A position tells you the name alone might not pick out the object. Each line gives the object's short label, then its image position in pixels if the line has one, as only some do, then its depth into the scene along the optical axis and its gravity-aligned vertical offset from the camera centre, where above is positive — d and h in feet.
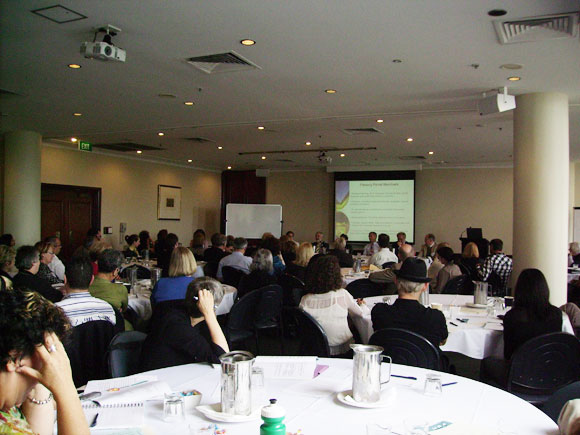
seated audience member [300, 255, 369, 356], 13.69 -2.23
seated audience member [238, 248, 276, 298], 22.07 -2.36
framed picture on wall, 48.21 +1.44
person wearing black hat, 11.31 -2.02
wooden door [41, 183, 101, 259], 38.70 +0.30
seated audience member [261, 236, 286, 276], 25.25 -1.57
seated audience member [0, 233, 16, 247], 29.14 -1.35
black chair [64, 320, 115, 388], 11.26 -2.90
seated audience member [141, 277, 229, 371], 8.95 -2.14
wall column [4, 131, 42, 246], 32.22 +2.03
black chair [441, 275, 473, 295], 21.06 -2.61
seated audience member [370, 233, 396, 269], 29.40 -2.12
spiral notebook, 6.28 -2.44
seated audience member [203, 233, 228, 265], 27.89 -1.74
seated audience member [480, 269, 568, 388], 11.75 -2.16
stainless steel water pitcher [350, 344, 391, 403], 6.84 -2.06
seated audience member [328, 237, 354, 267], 28.50 -2.07
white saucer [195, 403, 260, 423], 6.33 -2.43
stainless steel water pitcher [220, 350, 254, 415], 6.41 -2.08
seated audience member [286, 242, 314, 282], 23.53 -1.94
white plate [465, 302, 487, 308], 15.85 -2.56
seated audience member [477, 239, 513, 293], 24.57 -2.12
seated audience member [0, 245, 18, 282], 18.10 -1.50
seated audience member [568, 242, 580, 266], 35.95 -2.21
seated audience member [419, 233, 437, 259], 37.29 -1.98
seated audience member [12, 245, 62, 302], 15.76 -1.82
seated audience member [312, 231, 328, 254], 35.90 -1.95
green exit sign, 36.42 +4.96
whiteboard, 54.29 -0.11
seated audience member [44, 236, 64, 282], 22.02 -2.12
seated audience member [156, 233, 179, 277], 24.58 -1.77
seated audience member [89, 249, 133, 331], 14.92 -1.97
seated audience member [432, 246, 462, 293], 21.93 -2.05
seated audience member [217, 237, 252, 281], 24.76 -1.98
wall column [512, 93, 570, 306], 21.75 +1.57
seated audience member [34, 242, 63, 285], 20.68 -1.88
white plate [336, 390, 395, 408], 6.76 -2.39
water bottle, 5.25 -2.04
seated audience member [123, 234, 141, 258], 32.41 -1.89
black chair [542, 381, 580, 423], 6.81 -2.32
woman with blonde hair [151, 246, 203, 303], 16.17 -1.91
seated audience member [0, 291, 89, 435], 4.51 -1.31
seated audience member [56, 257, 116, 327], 12.04 -1.98
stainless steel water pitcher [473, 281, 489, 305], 15.99 -2.18
